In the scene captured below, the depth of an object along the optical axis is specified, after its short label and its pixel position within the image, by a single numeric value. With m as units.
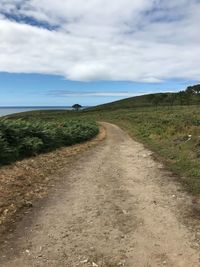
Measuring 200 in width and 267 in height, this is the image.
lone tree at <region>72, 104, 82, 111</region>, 103.64
